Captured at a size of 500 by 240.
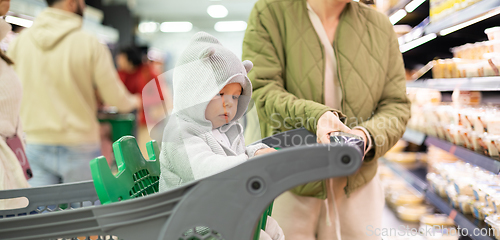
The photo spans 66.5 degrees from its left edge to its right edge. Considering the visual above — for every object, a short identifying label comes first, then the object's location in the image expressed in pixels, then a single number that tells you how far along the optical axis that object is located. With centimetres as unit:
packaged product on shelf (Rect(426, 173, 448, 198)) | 242
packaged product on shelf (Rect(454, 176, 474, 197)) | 208
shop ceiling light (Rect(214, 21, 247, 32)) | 1267
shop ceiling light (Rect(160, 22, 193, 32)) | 1291
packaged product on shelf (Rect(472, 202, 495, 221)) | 180
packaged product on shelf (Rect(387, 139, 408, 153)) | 356
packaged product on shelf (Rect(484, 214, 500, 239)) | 160
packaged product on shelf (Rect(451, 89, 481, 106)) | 234
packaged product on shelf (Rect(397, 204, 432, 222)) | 290
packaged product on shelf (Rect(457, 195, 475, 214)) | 204
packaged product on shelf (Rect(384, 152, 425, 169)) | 333
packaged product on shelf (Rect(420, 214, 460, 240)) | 233
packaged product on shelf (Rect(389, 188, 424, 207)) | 312
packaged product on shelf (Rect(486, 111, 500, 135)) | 174
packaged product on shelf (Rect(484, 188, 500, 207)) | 179
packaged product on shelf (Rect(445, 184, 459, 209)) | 220
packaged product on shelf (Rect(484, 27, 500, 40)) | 175
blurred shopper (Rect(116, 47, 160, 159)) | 424
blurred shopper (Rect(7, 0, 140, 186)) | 200
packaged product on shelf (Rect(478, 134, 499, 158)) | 167
